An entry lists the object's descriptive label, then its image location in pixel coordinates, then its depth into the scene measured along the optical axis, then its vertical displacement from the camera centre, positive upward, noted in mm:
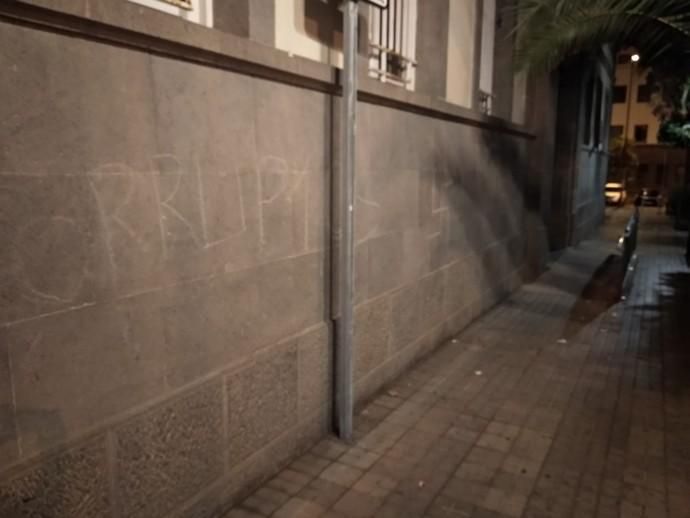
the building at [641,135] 45000 +3889
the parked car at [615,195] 31495 -934
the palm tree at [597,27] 6137 +1768
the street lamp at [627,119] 40656 +5167
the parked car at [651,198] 32450 -1150
